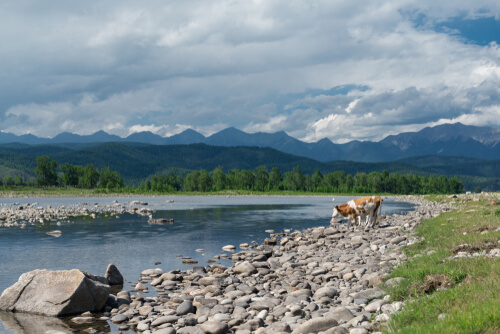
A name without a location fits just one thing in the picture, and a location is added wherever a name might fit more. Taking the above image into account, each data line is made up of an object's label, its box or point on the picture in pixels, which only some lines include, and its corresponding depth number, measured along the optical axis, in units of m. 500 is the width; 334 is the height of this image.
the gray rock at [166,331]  11.88
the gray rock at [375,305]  11.37
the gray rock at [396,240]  24.27
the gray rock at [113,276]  19.27
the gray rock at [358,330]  9.48
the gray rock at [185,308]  14.02
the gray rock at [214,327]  11.73
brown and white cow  34.78
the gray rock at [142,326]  12.77
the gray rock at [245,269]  20.36
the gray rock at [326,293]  14.12
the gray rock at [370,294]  12.65
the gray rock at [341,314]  11.09
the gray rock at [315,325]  10.48
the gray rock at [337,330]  9.90
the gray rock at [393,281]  12.99
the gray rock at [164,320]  12.99
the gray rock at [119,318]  13.83
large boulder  14.68
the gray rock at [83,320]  13.93
